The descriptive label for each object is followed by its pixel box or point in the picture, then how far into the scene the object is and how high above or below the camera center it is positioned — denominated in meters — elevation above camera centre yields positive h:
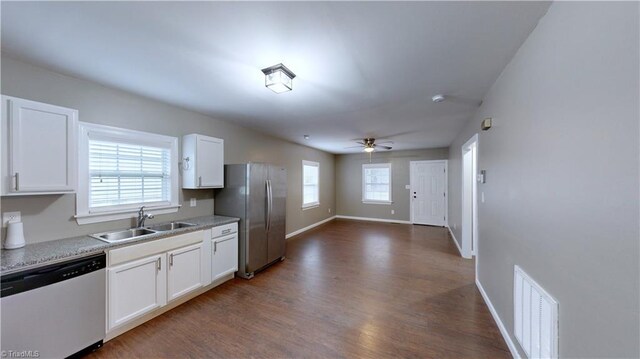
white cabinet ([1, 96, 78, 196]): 1.71 +0.27
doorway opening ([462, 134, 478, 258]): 3.99 -0.27
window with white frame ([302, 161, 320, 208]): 6.38 -0.12
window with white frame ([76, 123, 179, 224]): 2.31 +0.08
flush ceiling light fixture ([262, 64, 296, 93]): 1.99 +0.94
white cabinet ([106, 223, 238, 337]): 2.03 -0.99
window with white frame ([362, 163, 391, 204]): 7.49 -0.11
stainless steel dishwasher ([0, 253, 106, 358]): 1.50 -0.96
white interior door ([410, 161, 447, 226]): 6.70 -0.38
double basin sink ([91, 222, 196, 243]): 2.35 -0.59
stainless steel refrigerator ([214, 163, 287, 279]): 3.36 -0.45
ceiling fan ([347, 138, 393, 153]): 4.96 +0.83
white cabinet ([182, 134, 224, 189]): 3.11 +0.27
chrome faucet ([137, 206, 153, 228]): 2.68 -0.44
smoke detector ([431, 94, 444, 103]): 2.65 +0.99
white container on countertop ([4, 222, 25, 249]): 1.82 -0.46
